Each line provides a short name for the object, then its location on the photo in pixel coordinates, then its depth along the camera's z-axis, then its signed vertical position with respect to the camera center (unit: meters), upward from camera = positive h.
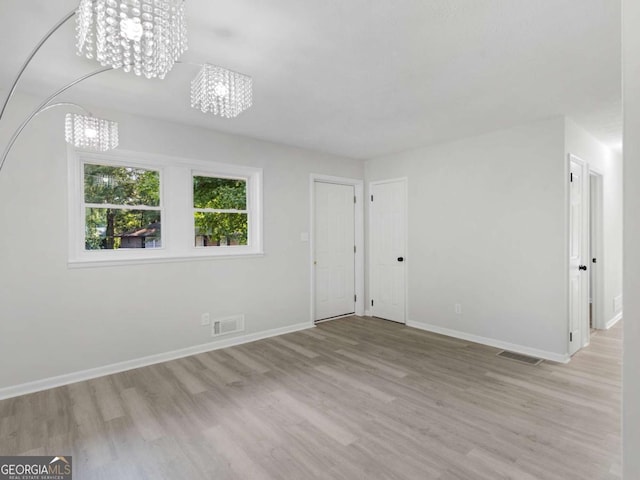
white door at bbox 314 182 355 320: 5.05 -0.22
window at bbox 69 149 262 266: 3.22 +0.31
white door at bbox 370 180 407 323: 4.97 -0.21
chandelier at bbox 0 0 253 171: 1.15 +0.74
